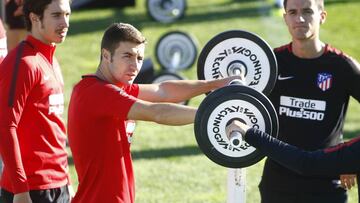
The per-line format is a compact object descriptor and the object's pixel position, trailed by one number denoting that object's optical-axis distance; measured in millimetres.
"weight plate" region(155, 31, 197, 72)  30609
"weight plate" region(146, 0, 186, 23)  38250
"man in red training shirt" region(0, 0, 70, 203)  11594
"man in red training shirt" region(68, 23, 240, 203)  10695
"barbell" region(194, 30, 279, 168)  10391
